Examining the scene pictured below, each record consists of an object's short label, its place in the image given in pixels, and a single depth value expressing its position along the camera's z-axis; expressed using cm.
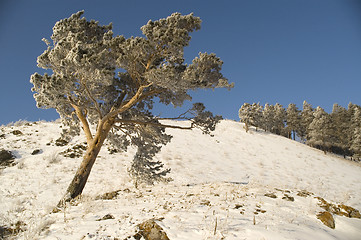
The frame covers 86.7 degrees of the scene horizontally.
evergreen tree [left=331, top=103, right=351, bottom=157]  4533
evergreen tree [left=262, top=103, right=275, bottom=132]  5628
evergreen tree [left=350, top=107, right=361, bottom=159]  3878
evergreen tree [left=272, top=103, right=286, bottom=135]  6062
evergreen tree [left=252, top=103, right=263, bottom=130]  4665
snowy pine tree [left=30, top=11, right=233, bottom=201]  741
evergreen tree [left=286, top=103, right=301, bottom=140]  5706
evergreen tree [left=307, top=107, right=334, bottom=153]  4169
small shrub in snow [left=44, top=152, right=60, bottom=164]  1518
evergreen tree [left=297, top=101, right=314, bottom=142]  5494
